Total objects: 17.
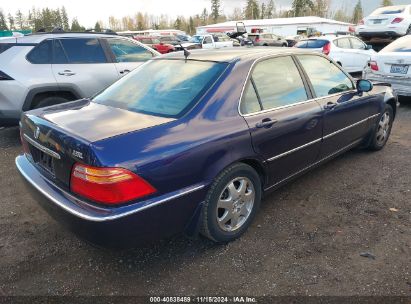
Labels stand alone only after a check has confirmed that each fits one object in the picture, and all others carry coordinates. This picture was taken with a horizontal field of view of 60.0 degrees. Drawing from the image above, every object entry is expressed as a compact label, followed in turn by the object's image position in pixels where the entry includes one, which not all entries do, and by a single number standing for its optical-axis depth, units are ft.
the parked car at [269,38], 93.52
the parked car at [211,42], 88.63
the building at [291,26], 175.32
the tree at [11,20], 309.42
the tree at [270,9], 326.24
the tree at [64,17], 330.20
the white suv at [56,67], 17.31
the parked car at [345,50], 38.91
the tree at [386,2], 275.10
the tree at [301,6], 267.90
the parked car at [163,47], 87.99
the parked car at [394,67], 23.57
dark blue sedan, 7.43
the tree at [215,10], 340.14
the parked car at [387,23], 42.25
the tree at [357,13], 313.87
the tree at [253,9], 312.50
